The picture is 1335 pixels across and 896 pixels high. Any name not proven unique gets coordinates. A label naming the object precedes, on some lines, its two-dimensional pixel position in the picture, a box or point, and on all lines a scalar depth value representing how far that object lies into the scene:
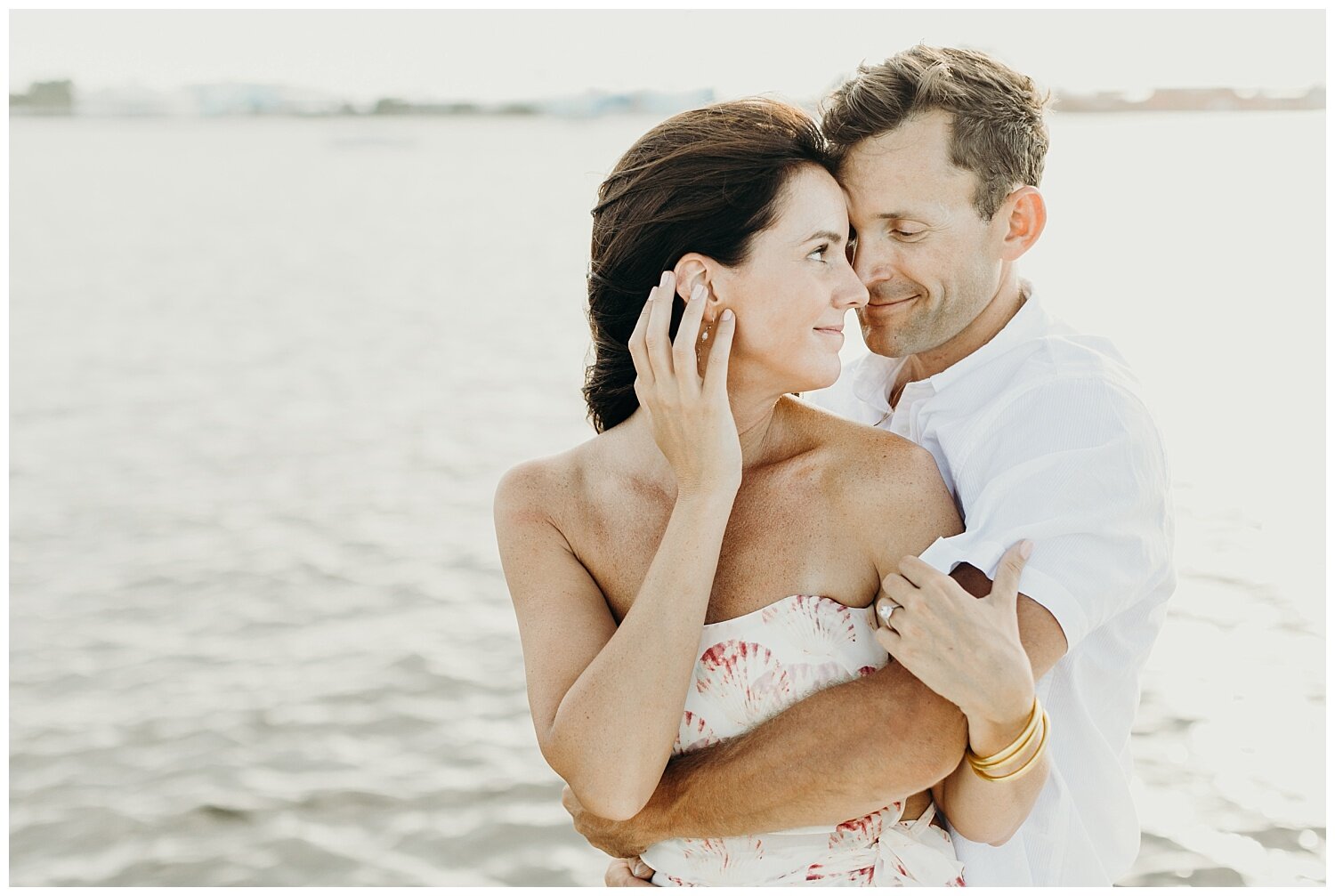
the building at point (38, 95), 53.59
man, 2.37
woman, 2.47
